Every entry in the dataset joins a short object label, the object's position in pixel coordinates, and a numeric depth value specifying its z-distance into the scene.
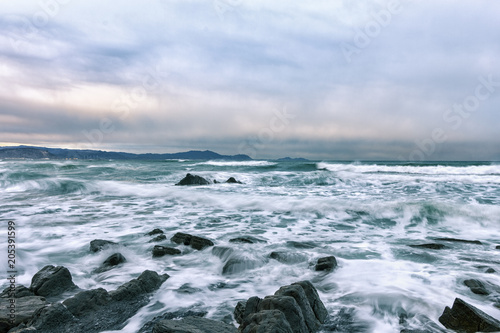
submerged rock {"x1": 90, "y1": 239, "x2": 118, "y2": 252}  5.48
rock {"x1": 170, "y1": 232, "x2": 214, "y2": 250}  5.76
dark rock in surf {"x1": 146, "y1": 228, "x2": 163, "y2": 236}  6.70
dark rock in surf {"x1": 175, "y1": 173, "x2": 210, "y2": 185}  17.55
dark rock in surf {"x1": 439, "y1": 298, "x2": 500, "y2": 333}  2.78
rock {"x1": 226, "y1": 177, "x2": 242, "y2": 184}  20.08
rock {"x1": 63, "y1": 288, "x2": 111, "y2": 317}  3.17
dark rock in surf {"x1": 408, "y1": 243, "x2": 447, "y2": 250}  5.80
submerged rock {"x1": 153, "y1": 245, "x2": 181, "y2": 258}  5.38
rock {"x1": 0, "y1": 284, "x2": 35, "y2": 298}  3.48
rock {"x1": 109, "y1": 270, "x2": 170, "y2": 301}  3.59
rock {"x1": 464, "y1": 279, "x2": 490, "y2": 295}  3.82
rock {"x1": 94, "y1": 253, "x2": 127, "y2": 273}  4.74
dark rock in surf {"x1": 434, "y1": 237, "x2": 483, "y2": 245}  6.30
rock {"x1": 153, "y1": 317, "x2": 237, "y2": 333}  2.37
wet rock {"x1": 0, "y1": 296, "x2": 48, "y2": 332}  2.77
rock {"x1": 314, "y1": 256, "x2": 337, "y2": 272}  4.62
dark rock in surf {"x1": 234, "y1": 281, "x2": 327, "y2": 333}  2.47
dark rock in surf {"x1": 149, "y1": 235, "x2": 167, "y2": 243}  6.21
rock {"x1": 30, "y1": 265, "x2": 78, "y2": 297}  3.71
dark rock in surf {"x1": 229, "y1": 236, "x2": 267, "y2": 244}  6.06
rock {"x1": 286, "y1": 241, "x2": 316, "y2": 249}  5.83
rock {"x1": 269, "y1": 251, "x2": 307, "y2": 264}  5.02
